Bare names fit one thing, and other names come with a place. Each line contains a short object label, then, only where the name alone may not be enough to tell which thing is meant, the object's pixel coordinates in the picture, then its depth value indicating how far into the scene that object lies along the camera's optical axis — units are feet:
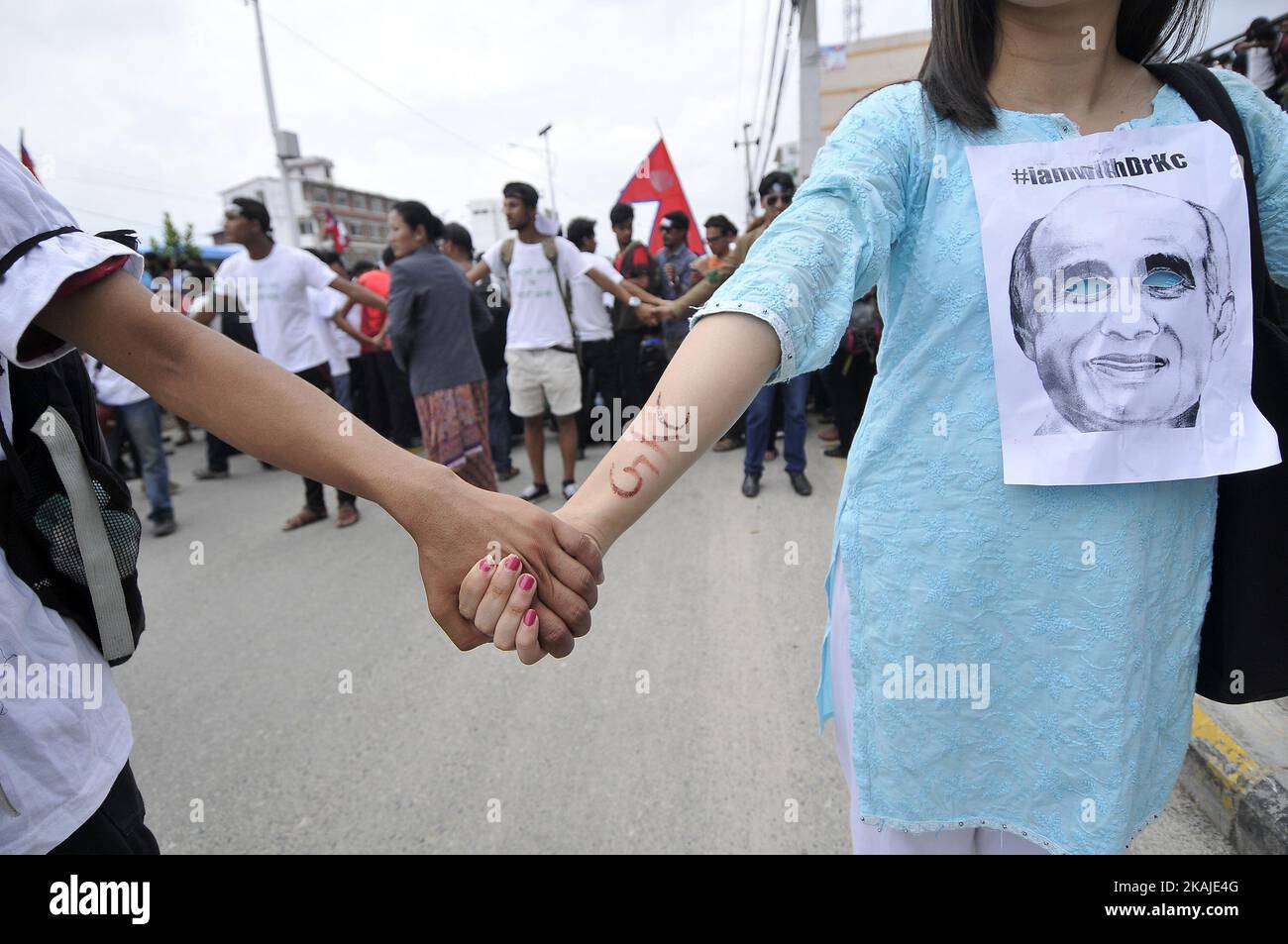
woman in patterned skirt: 14.73
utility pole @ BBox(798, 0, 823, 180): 35.37
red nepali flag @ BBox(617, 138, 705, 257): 30.60
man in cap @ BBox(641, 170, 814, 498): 16.53
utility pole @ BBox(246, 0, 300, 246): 47.03
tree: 65.90
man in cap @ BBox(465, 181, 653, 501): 16.99
